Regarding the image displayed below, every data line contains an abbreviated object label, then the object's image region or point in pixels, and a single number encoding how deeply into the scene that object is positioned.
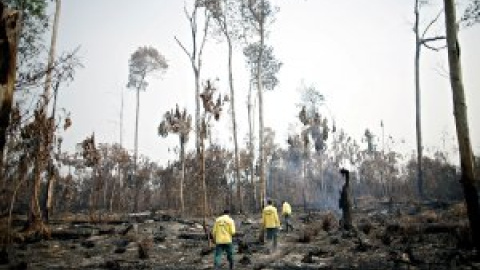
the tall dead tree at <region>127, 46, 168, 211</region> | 40.19
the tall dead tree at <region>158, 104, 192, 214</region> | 28.74
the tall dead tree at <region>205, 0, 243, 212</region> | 25.62
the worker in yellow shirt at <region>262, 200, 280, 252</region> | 12.75
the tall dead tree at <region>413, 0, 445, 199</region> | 24.03
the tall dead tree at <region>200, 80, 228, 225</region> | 13.75
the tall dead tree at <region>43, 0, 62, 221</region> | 15.65
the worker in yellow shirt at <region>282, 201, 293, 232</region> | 16.77
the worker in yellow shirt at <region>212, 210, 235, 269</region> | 9.45
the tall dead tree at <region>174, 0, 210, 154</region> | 23.66
